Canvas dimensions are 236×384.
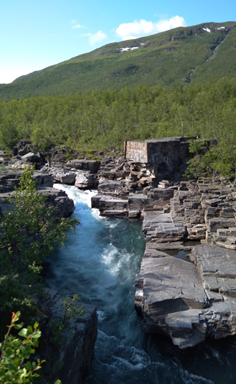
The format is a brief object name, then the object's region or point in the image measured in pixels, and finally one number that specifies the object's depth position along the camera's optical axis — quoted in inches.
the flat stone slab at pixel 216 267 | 616.7
